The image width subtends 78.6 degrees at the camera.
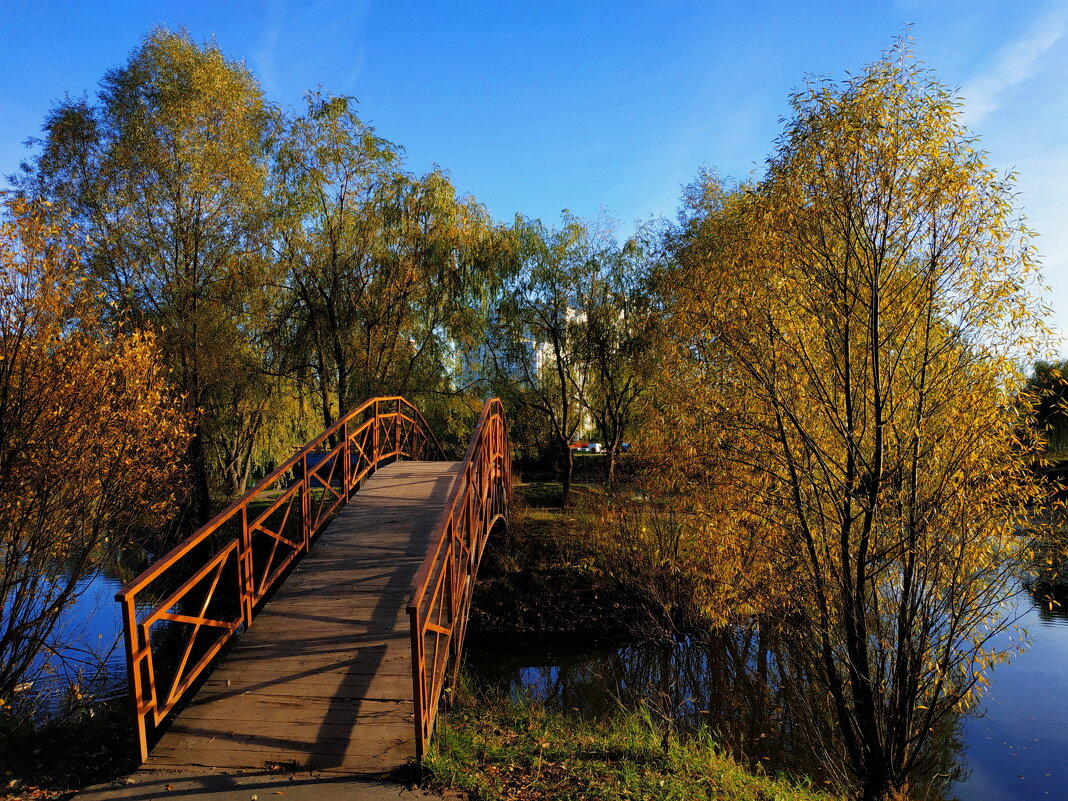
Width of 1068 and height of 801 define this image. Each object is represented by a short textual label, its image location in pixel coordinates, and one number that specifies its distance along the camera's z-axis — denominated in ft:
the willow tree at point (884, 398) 19.20
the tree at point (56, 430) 19.49
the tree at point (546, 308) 56.44
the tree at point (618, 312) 56.13
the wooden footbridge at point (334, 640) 13.57
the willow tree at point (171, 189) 43.01
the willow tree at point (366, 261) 50.03
